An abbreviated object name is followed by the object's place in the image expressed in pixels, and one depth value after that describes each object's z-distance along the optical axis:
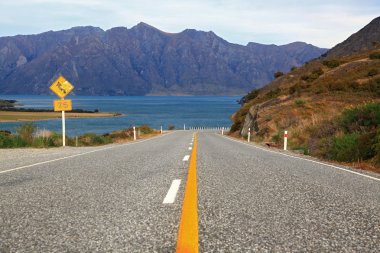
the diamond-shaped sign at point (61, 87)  20.38
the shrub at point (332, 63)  51.20
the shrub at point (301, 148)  16.23
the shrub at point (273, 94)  50.09
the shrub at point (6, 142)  18.84
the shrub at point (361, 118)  14.84
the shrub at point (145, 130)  52.67
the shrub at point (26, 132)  20.05
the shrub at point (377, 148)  11.08
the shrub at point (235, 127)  51.03
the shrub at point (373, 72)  37.88
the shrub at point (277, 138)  24.94
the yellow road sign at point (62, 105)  20.23
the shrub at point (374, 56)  45.49
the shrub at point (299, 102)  33.22
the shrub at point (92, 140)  26.77
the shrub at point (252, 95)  74.56
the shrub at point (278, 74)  81.62
